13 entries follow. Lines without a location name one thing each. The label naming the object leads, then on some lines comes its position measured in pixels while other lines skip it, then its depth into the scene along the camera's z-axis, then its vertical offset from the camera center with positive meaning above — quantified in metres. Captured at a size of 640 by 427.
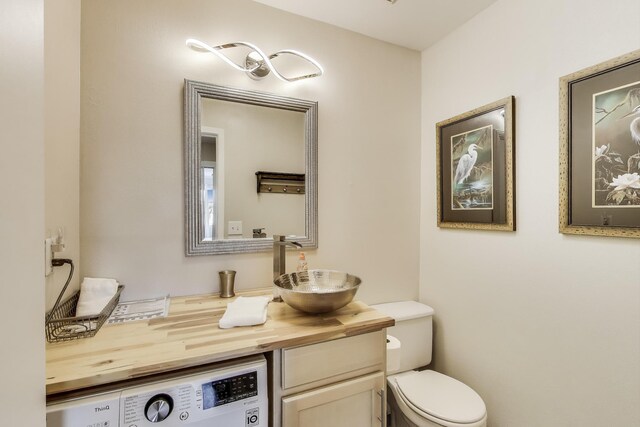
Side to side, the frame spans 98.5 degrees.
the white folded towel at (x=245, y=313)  1.02 -0.39
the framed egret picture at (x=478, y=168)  1.43 +0.26
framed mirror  1.38 +0.24
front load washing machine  0.70 -0.52
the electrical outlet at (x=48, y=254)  0.89 -0.13
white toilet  1.28 -0.94
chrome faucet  1.41 -0.22
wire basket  0.89 -0.39
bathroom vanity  0.76 -0.43
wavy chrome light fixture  1.34 +0.79
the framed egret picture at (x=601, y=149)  1.03 +0.26
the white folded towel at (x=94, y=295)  1.08 -0.33
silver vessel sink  1.05 -0.34
